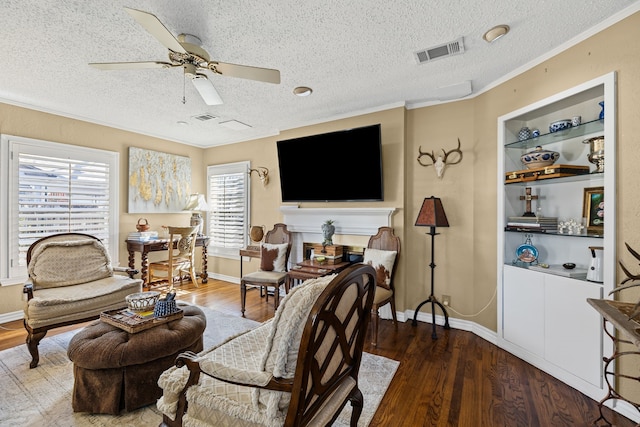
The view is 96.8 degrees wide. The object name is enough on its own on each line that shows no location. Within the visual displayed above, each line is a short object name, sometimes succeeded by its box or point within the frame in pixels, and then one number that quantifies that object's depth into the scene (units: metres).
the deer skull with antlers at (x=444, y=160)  3.32
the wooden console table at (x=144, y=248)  4.39
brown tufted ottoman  1.80
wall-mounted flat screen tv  3.61
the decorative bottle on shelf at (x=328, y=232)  3.87
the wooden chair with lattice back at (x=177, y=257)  4.54
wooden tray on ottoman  1.98
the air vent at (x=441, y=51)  2.30
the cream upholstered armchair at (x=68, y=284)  2.51
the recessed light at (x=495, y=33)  2.08
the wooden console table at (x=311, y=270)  3.46
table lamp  5.25
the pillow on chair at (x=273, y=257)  4.03
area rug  1.83
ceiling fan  1.99
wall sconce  4.91
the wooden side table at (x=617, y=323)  1.31
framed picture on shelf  2.22
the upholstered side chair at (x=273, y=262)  3.69
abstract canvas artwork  4.71
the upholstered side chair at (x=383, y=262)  3.01
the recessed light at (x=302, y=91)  3.15
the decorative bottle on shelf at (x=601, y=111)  2.16
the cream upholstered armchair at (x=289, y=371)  1.12
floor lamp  3.12
